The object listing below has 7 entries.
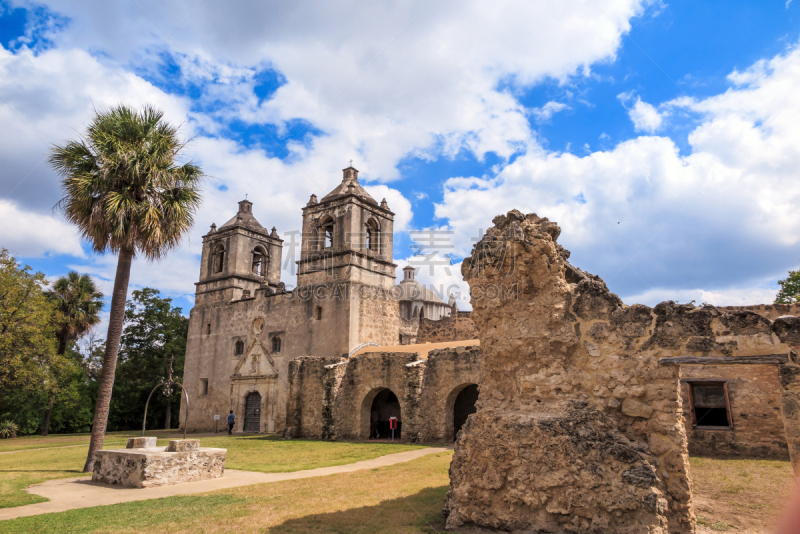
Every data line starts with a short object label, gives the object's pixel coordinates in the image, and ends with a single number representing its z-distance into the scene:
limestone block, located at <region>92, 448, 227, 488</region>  9.61
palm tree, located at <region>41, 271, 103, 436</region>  31.05
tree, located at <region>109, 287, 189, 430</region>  35.75
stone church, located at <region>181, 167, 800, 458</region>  13.67
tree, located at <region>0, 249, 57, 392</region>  25.02
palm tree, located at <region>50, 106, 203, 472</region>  12.30
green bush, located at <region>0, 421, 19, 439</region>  26.83
